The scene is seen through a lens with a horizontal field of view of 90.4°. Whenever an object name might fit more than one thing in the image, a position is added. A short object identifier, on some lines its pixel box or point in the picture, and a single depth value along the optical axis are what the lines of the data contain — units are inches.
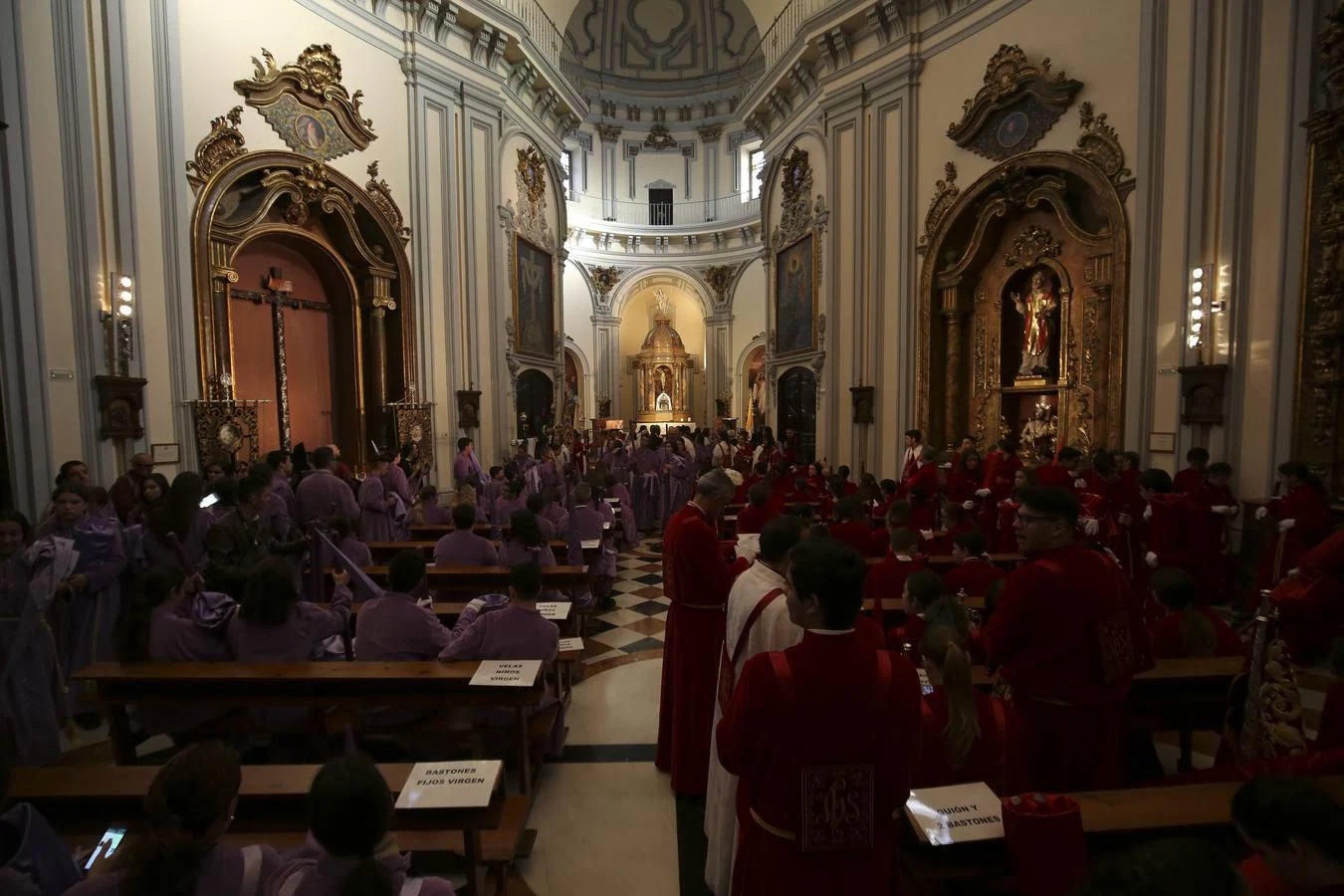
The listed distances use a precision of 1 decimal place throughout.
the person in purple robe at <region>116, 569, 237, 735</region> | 143.1
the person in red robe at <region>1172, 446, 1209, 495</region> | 278.4
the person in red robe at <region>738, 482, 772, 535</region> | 209.5
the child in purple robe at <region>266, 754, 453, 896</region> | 58.3
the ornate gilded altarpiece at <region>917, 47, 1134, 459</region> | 356.5
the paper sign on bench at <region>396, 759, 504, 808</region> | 87.0
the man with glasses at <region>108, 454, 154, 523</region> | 244.5
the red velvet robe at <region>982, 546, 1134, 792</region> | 103.6
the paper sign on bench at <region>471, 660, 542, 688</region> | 121.1
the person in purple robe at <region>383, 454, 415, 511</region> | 330.0
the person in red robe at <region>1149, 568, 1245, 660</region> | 142.2
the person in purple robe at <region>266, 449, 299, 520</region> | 277.4
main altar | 950.4
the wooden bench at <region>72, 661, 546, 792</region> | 128.3
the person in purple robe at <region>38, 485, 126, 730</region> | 189.3
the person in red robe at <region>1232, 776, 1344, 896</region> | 53.1
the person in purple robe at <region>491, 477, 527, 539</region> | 296.0
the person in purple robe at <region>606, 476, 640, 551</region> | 399.2
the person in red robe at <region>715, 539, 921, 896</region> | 69.4
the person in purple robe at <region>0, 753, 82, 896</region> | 62.9
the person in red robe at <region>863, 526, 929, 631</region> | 181.3
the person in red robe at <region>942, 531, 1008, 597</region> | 175.0
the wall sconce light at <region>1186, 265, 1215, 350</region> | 299.1
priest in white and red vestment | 97.2
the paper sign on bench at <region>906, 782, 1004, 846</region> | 77.6
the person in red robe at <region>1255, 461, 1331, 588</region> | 225.6
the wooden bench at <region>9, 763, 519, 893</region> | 96.3
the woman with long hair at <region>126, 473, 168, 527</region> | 217.5
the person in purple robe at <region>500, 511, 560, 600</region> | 198.1
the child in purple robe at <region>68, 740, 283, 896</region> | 60.7
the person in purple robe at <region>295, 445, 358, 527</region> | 268.2
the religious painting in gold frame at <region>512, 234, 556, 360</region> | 567.2
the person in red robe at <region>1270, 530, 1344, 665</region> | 173.6
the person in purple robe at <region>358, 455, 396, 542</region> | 308.5
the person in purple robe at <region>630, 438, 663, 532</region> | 497.4
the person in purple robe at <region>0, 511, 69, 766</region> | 151.4
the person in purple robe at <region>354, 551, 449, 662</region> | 146.1
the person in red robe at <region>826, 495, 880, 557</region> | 212.2
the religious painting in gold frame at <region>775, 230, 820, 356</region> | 555.3
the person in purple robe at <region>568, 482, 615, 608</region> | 260.1
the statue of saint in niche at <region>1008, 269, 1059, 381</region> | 404.8
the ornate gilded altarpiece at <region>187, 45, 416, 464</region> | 340.8
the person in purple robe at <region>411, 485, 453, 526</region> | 333.7
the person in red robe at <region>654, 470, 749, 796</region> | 142.3
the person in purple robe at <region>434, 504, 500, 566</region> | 226.2
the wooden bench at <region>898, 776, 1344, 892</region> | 78.5
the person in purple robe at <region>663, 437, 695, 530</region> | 503.5
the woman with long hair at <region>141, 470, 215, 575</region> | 200.7
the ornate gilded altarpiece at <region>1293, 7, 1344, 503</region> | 251.8
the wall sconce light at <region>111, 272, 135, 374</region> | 288.5
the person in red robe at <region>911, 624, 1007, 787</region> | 93.7
